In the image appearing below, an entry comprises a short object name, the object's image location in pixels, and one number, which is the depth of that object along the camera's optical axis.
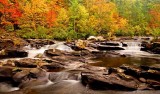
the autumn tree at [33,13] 20.78
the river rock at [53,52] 13.30
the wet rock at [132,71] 8.69
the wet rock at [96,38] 20.34
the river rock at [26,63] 10.30
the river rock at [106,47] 16.62
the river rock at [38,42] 16.68
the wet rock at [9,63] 10.64
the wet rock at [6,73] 9.18
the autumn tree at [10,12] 19.52
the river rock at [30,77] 8.79
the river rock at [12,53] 13.33
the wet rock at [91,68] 10.15
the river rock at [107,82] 7.94
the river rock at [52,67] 10.64
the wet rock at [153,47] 16.12
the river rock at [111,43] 17.71
